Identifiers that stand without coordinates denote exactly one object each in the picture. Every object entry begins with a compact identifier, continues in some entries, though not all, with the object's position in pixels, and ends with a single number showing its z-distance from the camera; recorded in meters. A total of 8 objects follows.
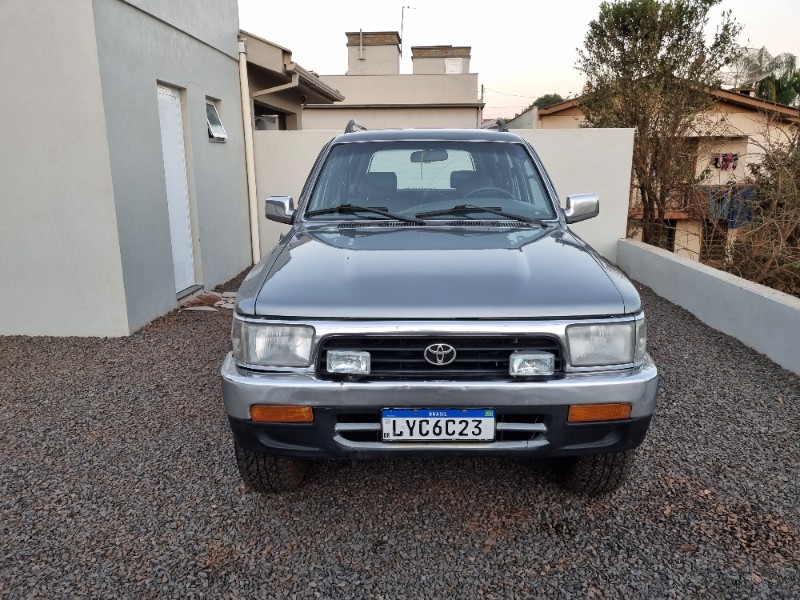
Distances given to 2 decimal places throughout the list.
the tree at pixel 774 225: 6.54
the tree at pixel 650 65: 11.66
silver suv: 2.35
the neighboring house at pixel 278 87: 9.71
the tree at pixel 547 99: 60.88
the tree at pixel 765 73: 12.72
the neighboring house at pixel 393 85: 20.59
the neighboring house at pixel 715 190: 7.28
